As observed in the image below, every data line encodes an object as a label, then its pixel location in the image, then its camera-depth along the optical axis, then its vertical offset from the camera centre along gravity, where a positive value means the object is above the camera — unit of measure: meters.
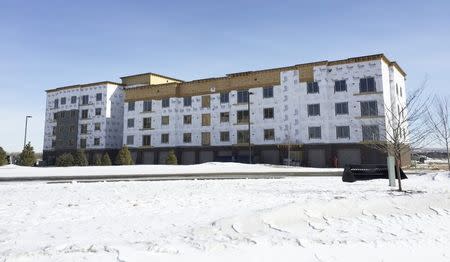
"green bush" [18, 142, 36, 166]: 44.44 +0.65
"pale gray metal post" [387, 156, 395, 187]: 15.05 -0.28
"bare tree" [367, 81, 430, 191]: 15.43 +0.83
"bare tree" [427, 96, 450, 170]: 28.52 +3.07
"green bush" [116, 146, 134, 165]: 48.78 +0.55
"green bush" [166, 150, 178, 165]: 47.75 +0.36
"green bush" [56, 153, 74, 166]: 47.67 +0.06
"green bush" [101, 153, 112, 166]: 50.47 +0.08
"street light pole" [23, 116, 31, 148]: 52.82 +5.78
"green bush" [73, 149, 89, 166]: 48.81 +0.20
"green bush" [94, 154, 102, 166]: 50.69 -0.07
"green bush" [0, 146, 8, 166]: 40.22 +0.47
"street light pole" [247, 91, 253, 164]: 43.47 +2.00
